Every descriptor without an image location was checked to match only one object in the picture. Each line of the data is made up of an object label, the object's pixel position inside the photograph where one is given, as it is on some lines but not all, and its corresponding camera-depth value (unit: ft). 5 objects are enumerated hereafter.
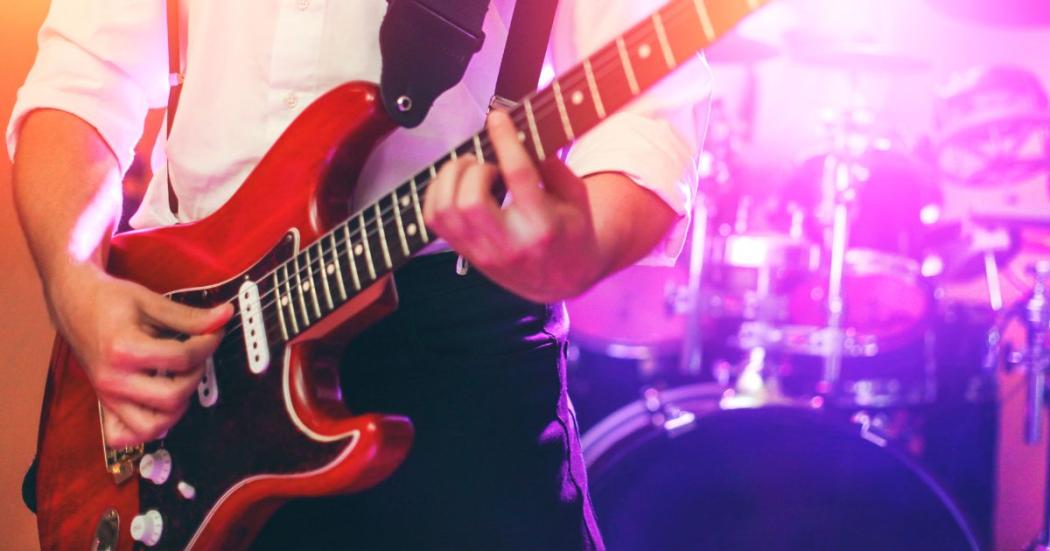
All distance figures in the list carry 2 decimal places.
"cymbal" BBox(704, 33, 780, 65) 12.13
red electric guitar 2.59
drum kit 6.95
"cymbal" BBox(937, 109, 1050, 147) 10.53
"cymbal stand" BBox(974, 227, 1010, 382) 10.61
